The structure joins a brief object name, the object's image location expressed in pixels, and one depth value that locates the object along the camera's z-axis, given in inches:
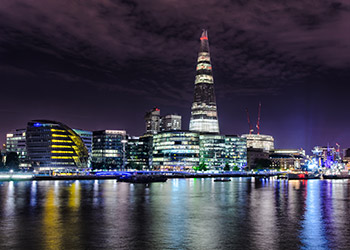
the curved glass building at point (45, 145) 7696.9
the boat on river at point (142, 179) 5679.1
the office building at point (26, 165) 7745.1
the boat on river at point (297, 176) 7367.1
